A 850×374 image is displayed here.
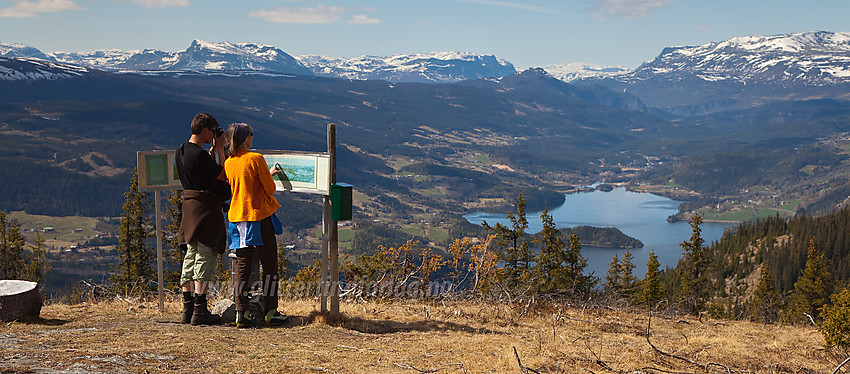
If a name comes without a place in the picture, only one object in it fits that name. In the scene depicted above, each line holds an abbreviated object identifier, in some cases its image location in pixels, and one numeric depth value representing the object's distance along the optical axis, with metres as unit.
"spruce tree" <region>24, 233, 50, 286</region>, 30.29
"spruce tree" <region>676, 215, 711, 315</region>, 42.20
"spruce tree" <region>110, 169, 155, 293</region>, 36.09
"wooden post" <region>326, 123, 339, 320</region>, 9.90
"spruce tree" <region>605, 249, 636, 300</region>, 38.00
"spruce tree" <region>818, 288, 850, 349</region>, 9.28
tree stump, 8.50
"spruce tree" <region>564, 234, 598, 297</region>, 35.58
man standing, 8.85
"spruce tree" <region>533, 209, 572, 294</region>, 34.50
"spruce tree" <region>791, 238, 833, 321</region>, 48.12
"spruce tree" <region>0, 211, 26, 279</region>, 32.36
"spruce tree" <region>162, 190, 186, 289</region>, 32.54
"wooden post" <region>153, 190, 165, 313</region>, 10.45
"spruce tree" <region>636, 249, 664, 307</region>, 38.54
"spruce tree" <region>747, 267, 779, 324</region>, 51.09
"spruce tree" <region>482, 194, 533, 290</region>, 35.16
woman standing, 8.85
